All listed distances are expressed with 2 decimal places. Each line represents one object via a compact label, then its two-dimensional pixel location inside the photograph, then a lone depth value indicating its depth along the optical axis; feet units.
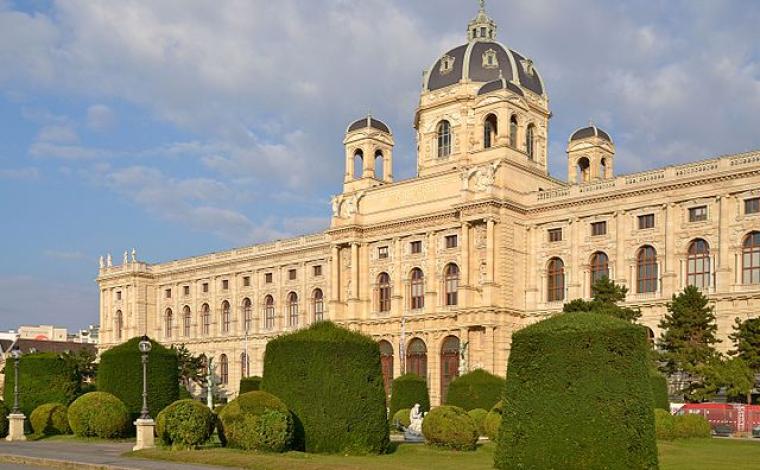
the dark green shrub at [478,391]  159.33
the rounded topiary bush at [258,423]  94.63
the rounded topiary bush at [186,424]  100.53
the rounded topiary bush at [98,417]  125.18
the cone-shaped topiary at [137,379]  136.46
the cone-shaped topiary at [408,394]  176.55
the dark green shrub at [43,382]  152.25
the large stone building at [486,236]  206.18
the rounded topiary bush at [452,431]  109.29
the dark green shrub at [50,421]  138.51
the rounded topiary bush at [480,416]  136.85
